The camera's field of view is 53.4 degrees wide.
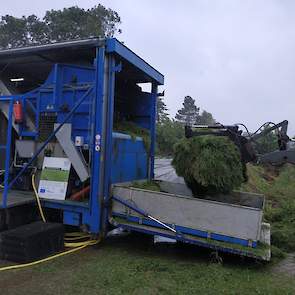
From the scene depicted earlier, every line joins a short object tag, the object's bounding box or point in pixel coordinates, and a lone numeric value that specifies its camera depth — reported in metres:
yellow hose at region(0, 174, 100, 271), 4.20
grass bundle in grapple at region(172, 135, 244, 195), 4.30
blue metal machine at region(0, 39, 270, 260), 4.00
